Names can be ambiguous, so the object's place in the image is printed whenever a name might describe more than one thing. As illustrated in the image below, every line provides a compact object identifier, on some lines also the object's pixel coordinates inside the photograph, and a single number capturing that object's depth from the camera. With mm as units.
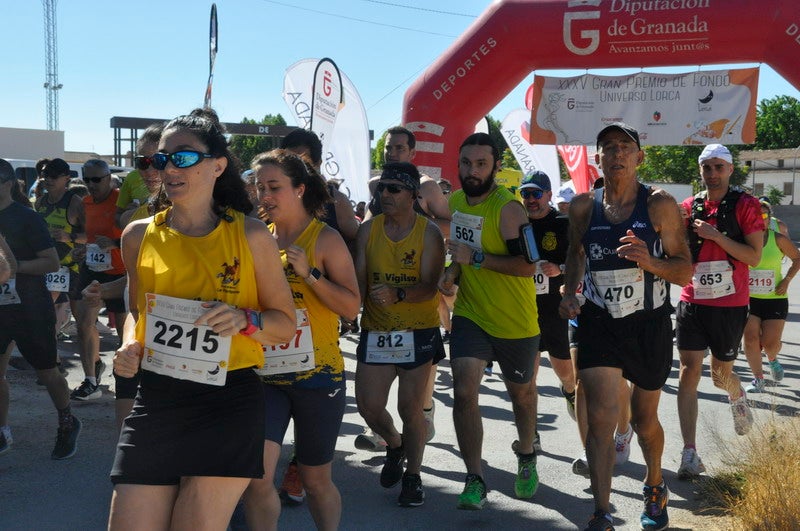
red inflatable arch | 9203
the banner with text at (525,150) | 14969
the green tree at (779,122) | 73750
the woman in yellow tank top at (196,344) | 2871
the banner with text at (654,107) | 9797
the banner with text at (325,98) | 11462
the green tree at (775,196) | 59594
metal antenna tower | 58431
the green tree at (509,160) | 61862
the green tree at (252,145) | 74438
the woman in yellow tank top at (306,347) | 3895
